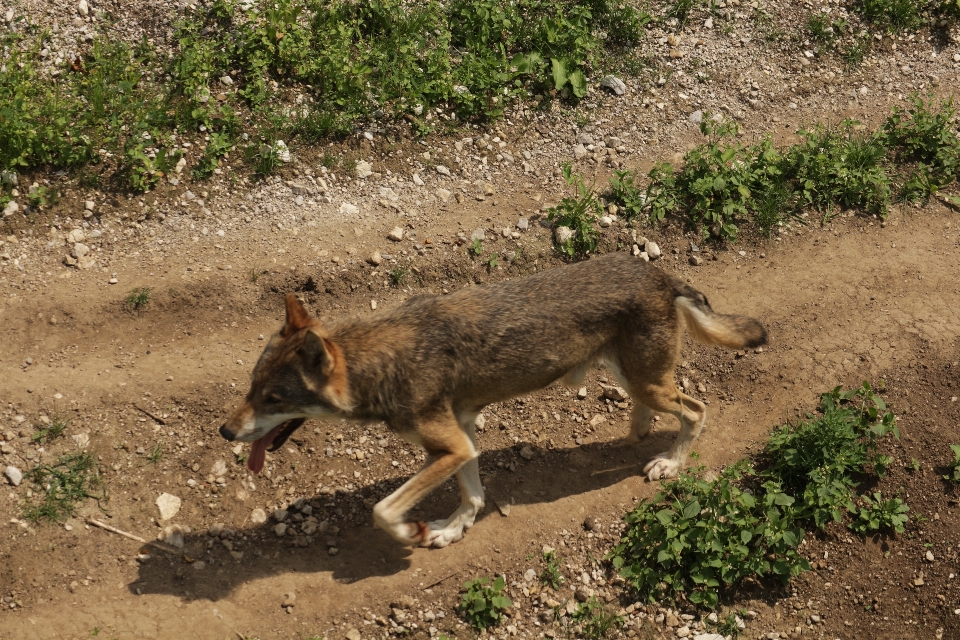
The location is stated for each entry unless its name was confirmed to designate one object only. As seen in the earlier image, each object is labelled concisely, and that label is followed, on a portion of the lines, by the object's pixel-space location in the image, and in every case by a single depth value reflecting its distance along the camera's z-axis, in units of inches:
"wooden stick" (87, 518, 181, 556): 600.4
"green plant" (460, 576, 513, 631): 583.2
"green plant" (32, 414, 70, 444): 629.9
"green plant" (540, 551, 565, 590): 614.2
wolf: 553.6
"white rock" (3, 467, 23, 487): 605.6
